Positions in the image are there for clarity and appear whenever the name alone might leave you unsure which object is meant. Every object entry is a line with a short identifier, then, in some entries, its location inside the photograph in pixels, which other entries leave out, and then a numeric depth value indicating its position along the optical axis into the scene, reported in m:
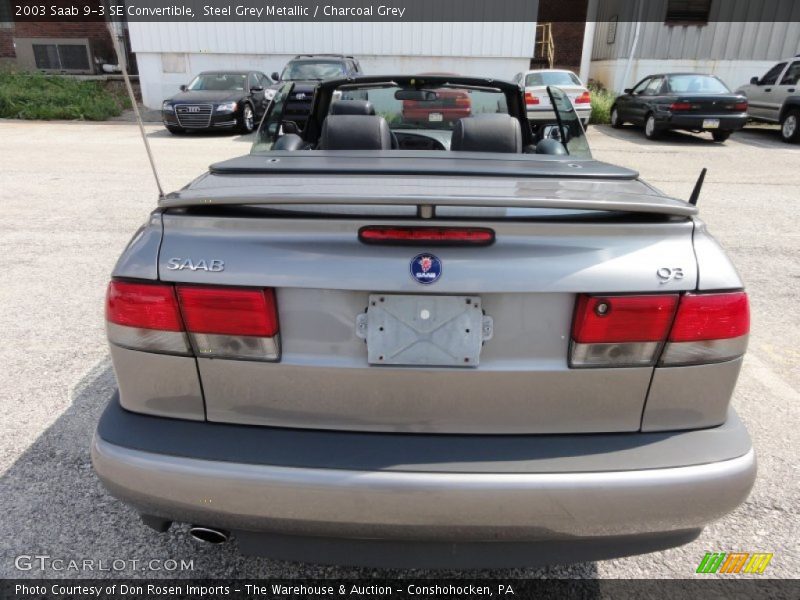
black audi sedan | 13.17
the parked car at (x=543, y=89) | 11.97
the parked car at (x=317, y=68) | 13.39
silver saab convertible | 1.48
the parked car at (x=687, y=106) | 12.73
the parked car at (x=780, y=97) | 13.55
